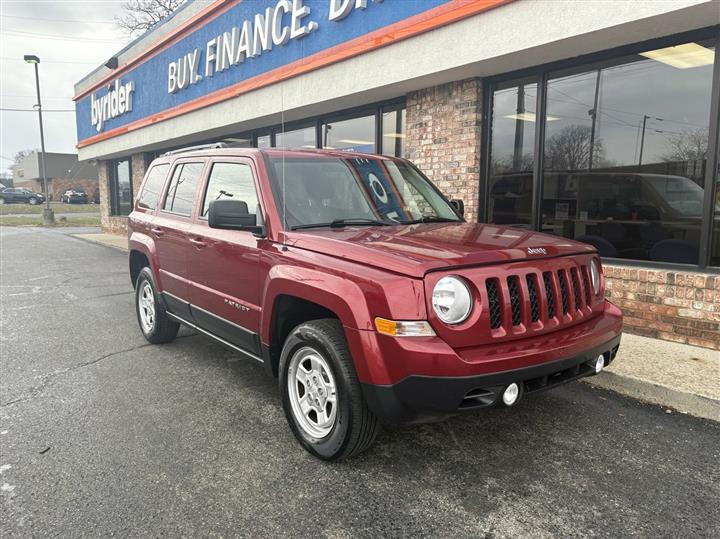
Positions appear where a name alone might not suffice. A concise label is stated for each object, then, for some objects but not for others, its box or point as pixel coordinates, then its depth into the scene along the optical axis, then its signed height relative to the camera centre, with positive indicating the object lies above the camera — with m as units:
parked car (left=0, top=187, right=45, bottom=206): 56.23 -0.23
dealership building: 5.31 +1.19
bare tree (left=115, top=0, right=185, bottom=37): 30.48 +10.91
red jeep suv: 2.64 -0.56
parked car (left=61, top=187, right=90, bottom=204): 55.16 -0.20
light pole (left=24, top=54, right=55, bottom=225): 23.71 +3.14
